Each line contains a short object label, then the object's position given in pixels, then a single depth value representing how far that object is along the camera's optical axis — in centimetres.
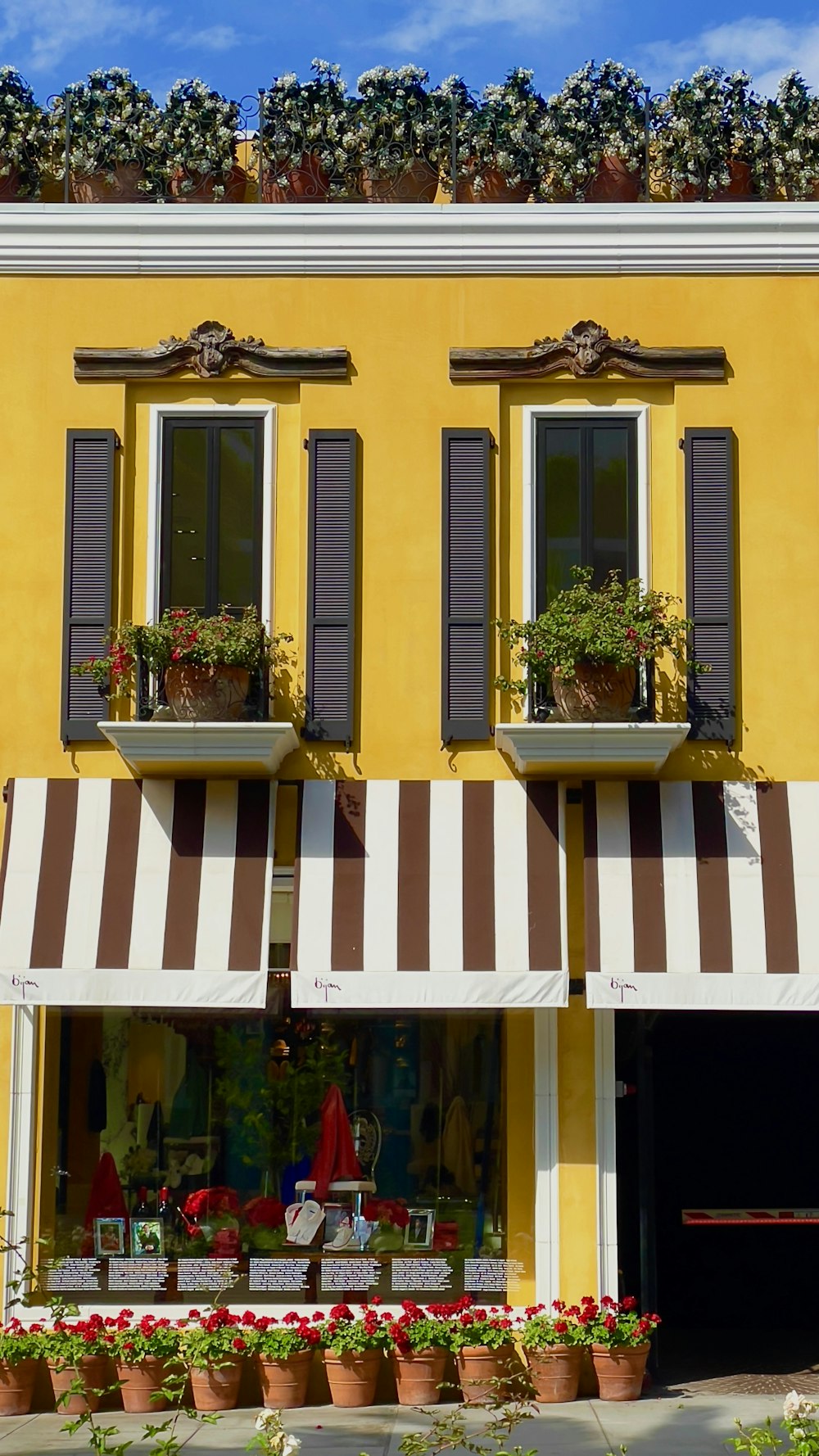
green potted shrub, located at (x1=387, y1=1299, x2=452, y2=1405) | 1151
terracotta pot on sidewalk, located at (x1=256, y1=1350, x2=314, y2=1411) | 1152
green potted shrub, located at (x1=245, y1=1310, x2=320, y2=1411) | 1149
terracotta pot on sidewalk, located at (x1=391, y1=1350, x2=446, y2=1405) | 1151
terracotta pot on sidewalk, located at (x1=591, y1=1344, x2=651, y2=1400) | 1156
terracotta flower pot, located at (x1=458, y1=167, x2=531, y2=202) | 1305
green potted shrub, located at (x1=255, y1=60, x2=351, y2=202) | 1309
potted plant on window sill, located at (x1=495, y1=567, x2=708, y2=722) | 1171
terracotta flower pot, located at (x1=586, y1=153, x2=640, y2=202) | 1309
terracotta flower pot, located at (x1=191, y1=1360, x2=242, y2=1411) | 1144
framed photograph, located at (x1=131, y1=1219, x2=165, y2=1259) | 1218
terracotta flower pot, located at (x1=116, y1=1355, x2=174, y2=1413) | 1144
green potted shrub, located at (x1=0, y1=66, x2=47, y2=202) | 1315
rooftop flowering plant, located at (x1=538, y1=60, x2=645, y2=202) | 1305
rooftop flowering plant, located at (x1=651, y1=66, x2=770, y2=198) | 1304
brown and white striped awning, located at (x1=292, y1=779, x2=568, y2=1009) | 1152
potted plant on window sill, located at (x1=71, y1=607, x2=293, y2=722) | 1179
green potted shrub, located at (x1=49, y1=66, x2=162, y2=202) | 1312
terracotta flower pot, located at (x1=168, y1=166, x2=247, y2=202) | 1314
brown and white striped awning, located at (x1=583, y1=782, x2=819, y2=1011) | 1151
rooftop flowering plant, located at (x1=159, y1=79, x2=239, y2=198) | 1309
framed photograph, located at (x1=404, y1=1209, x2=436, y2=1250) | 1219
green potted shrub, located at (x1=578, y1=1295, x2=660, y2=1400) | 1155
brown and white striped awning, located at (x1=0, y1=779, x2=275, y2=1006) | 1154
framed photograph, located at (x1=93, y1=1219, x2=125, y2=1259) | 1219
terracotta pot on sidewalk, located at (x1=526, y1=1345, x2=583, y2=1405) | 1150
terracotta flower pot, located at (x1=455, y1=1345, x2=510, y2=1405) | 1146
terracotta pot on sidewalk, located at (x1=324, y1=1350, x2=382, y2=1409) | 1151
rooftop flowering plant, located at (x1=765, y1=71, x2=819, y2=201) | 1302
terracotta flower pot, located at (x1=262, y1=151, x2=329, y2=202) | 1310
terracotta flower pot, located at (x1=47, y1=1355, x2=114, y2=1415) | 1146
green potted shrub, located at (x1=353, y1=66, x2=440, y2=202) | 1311
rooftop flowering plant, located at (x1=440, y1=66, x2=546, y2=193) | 1300
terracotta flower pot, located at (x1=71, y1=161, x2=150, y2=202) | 1312
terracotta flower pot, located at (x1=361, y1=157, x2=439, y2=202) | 1314
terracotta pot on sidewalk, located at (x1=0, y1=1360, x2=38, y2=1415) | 1146
